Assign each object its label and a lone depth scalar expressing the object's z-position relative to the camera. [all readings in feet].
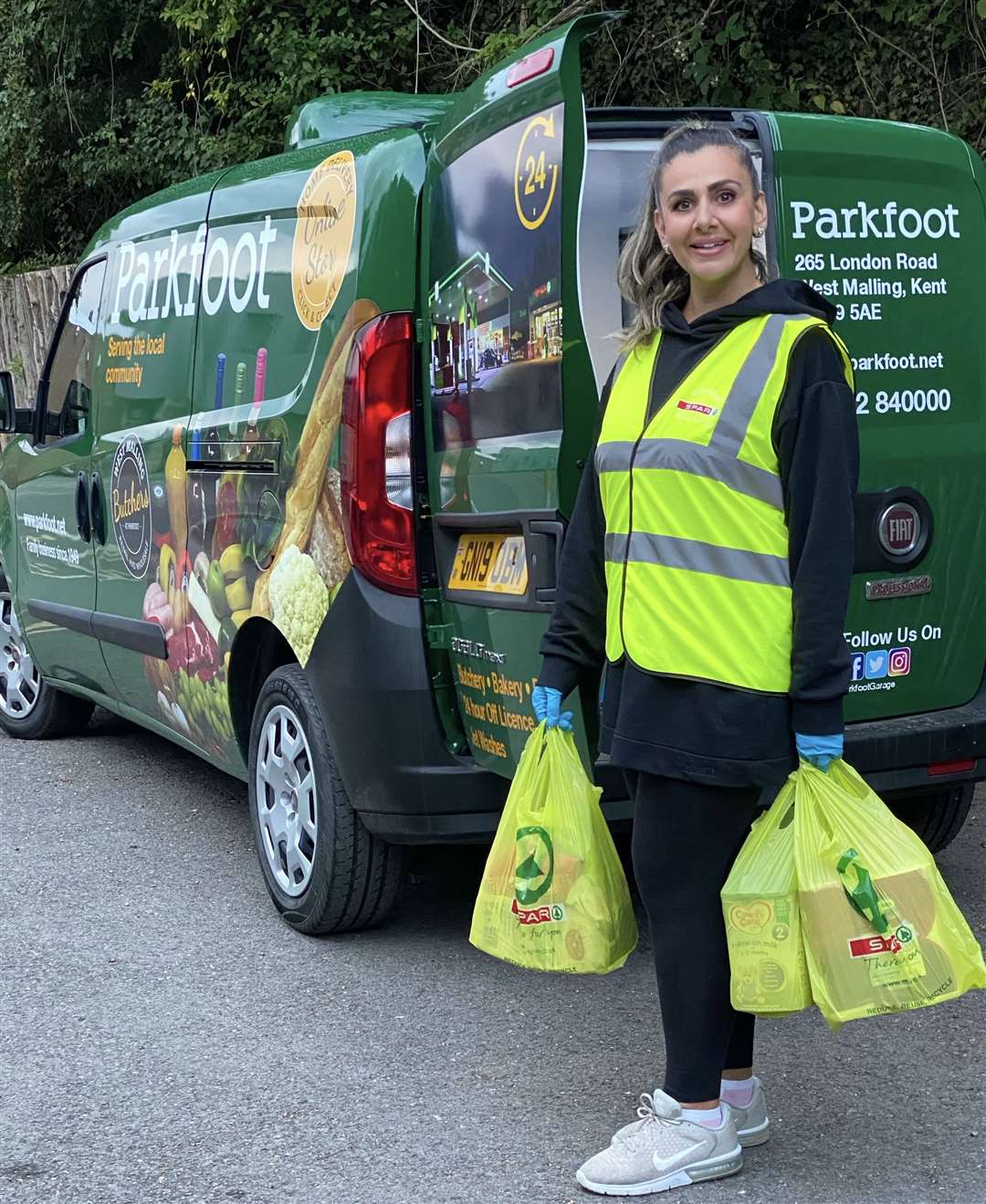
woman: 9.09
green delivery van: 11.68
